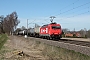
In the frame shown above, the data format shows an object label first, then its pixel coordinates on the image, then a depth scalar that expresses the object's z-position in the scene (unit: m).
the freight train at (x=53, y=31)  34.94
